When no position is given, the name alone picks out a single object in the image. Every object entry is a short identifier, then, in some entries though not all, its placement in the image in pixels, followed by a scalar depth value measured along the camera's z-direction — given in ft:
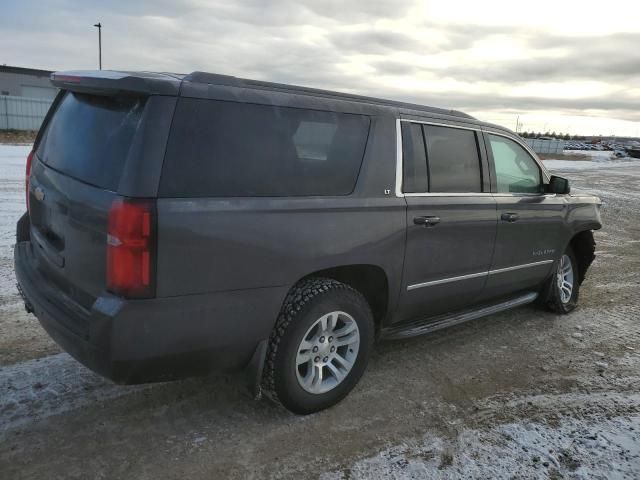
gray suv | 8.26
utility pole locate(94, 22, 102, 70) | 138.21
